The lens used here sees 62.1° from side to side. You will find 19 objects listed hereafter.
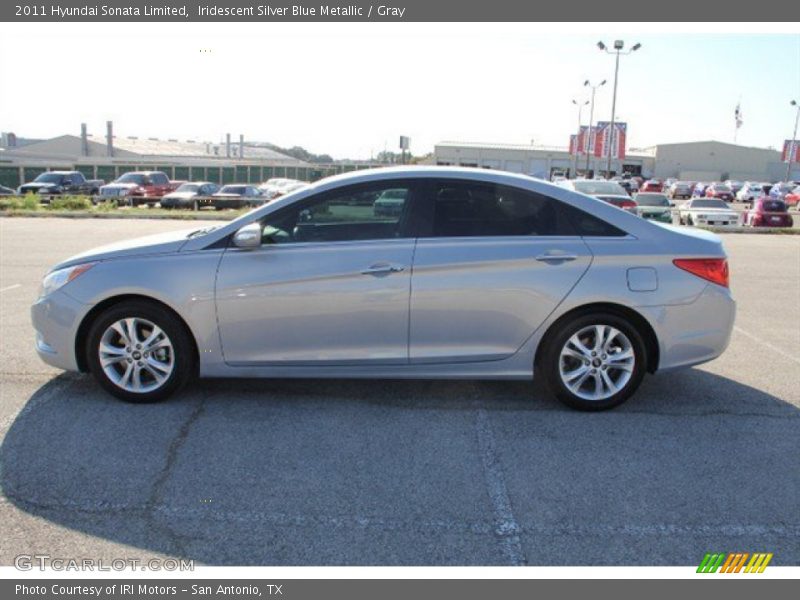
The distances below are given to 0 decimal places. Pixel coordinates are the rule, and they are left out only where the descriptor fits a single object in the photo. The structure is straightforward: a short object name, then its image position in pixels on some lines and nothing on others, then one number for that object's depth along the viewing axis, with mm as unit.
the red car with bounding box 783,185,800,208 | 47188
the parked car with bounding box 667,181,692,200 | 57719
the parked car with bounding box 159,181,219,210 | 30312
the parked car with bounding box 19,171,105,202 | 34562
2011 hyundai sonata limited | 4539
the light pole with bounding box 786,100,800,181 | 66188
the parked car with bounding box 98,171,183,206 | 33281
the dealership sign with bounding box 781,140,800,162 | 66312
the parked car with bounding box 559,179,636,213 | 18734
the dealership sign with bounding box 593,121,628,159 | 49906
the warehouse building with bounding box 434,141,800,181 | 87000
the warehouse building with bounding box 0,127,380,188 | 60844
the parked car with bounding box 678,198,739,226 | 22453
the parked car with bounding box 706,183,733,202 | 51562
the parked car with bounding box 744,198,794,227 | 23656
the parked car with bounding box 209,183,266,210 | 29856
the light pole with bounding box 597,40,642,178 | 41256
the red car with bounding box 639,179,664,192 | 50188
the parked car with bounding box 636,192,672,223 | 21703
